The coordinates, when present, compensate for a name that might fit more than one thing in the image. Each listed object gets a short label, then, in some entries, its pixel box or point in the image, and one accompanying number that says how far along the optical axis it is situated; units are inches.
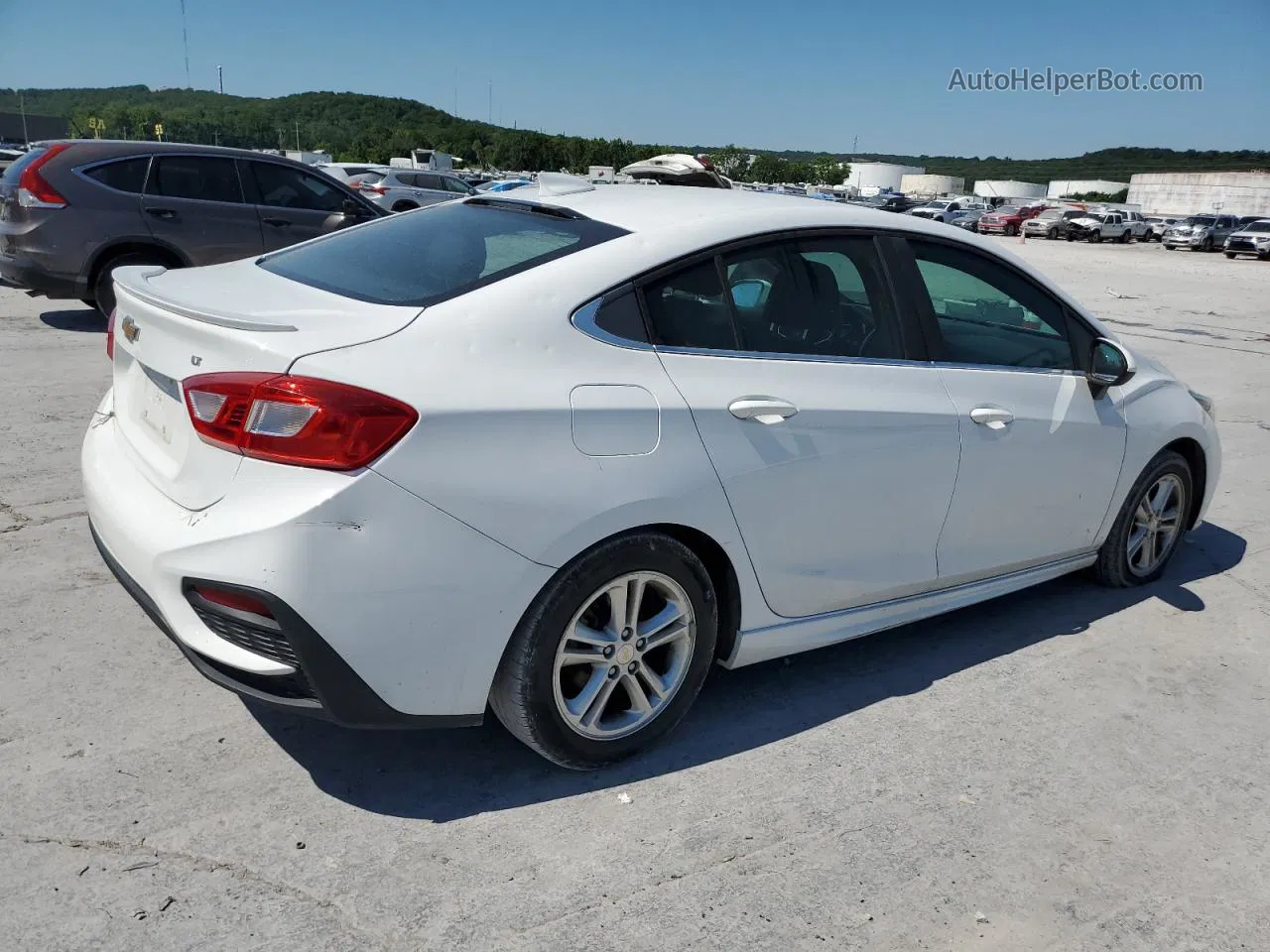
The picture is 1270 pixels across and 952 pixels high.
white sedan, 93.8
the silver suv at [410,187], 821.9
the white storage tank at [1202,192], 3304.6
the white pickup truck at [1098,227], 1957.4
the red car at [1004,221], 2084.2
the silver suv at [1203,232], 1726.1
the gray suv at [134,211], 326.3
